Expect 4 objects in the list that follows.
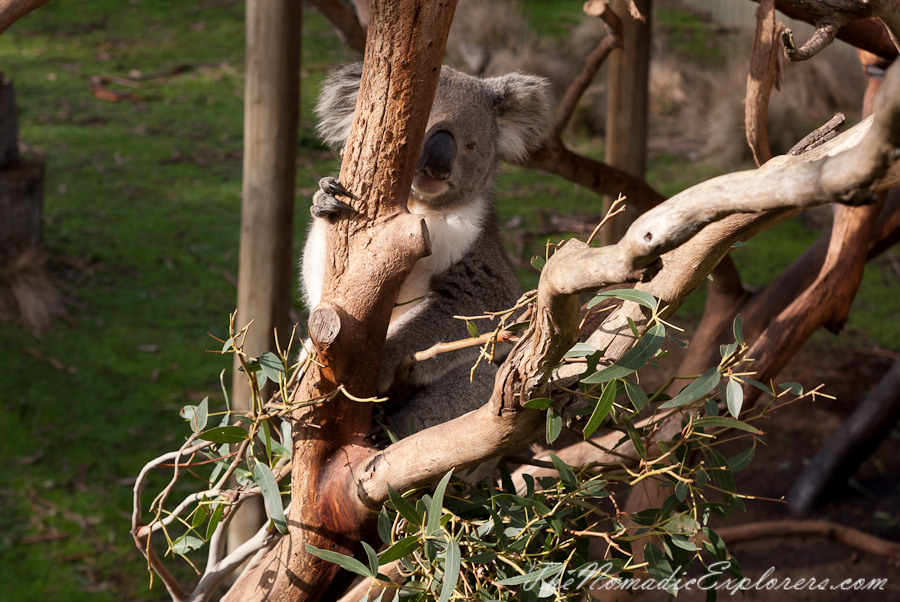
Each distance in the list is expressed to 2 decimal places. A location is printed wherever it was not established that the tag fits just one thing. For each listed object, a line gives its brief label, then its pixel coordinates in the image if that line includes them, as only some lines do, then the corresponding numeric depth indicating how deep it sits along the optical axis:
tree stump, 6.49
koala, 4.11
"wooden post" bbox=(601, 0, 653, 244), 4.94
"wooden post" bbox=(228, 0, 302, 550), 4.48
